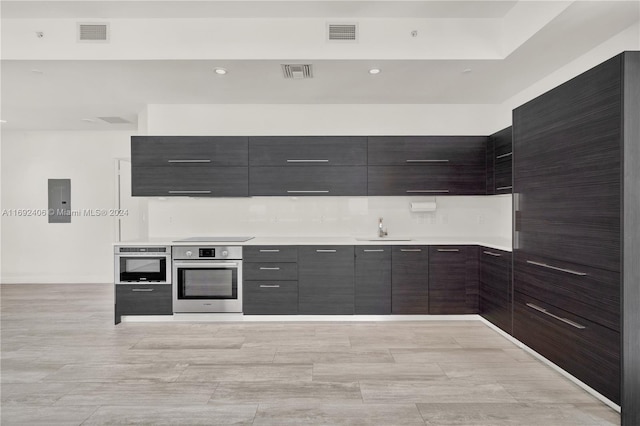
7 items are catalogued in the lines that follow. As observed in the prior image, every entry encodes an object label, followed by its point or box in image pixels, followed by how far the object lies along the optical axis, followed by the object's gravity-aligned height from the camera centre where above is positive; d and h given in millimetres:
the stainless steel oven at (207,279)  4109 -745
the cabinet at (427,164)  4391 +563
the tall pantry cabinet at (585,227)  2084 -109
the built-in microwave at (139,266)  4129 -604
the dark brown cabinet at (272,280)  4133 -762
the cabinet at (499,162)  3838 +536
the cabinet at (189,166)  4406 +548
